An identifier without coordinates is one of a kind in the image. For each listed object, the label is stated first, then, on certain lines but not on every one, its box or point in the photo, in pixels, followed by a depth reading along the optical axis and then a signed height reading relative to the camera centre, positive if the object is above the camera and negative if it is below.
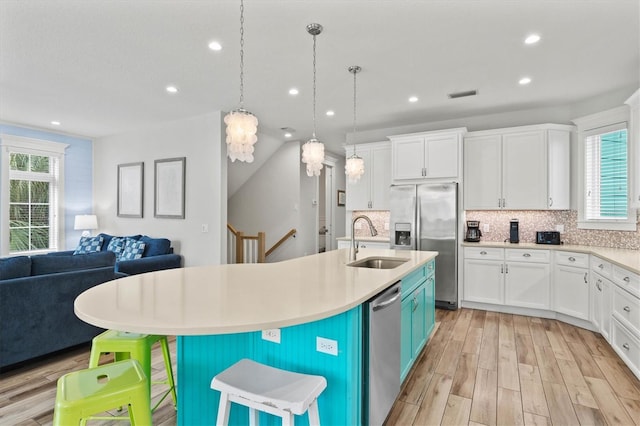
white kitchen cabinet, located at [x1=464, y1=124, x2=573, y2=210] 4.23 +0.61
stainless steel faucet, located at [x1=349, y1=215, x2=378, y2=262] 2.80 -0.35
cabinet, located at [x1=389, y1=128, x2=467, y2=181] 4.56 +0.84
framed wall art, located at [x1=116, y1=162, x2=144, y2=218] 5.77 +0.38
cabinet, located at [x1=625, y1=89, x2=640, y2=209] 3.09 +0.68
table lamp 5.98 -0.22
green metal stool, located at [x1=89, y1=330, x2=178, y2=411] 1.81 -0.74
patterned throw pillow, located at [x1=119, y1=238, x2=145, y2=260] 5.00 -0.59
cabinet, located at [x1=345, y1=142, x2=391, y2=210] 5.31 +0.55
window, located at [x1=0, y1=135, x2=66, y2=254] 5.31 +0.27
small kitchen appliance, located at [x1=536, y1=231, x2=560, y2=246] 4.25 -0.30
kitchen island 1.24 -0.40
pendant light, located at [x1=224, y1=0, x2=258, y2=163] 2.25 +0.54
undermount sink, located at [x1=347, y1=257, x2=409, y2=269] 2.92 -0.44
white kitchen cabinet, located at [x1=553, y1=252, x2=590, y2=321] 3.70 -0.81
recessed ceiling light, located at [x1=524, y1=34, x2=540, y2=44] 2.67 +1.43
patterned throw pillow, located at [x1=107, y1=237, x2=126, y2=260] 5.27 -0.55
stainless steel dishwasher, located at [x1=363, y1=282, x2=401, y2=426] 1.71 -0.79
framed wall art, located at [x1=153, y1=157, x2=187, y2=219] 5.19 +0.39
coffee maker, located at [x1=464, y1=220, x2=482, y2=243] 4.68 -0.26
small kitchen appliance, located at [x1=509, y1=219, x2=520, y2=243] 4.47 -0.24
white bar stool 1.23 -0.70
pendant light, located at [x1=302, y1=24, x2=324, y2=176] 2.98 +0.52
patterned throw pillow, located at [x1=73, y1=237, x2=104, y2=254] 5.57 -0.58
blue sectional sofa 2.67 -0.78
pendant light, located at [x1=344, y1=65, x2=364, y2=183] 3.53 +0.49
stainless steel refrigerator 4.45 -0.18
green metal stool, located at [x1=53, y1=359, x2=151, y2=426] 1.24 -0.72
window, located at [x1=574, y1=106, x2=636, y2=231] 3.70 +0.50
